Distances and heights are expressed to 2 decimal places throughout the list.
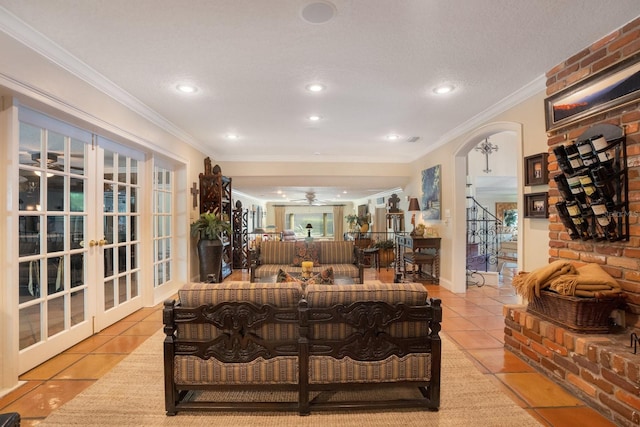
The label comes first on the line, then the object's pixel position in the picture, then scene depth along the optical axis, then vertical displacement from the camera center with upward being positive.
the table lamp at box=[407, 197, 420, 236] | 5.93 +0.19
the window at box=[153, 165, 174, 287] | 4.30 -0.09
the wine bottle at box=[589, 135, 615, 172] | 2.13 +0.42
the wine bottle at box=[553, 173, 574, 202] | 2.44 +0.21
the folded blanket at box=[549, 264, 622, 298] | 2.08 -0.47
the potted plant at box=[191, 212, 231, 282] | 4.98 -0.36
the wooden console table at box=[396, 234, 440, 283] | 5.15 -0.65
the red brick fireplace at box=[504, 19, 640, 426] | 1.79 -0.64
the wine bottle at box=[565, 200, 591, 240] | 2.35 -0.04
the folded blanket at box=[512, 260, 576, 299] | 2.33 -0.46
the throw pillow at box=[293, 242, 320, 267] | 4.87 -0.57
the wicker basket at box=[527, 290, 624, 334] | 2.08 -0.65
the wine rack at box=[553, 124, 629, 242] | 2.10 +0.21
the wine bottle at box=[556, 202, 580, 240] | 2.45 -0.05
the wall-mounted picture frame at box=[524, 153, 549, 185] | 2.83 +0.41
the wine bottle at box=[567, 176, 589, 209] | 2.33 +0.17
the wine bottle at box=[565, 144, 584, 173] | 2.32 +0.42
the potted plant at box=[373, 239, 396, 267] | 7.15 -0.83
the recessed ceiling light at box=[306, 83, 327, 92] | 3.00 +1.24
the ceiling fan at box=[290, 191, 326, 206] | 11.17 +0.76
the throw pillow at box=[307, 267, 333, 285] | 3.09 -0.61
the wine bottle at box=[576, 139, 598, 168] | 2.22 +0.43
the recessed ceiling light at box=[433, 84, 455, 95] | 3.07 +1.24
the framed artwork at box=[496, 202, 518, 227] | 10.90 +0.13
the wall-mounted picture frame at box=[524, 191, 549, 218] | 2.83 +0.09
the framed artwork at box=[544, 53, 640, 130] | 2.03 +0.86
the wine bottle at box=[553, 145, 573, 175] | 2.41 +0.42
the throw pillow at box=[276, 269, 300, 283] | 3.14 -0.61
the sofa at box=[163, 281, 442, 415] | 1.80 -0.71
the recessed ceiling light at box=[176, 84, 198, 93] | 3.04 +1.25
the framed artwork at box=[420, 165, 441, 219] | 5.22 +0.39
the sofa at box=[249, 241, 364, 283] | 4.86 -0.59
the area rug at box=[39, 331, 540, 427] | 1.78 -1.15
